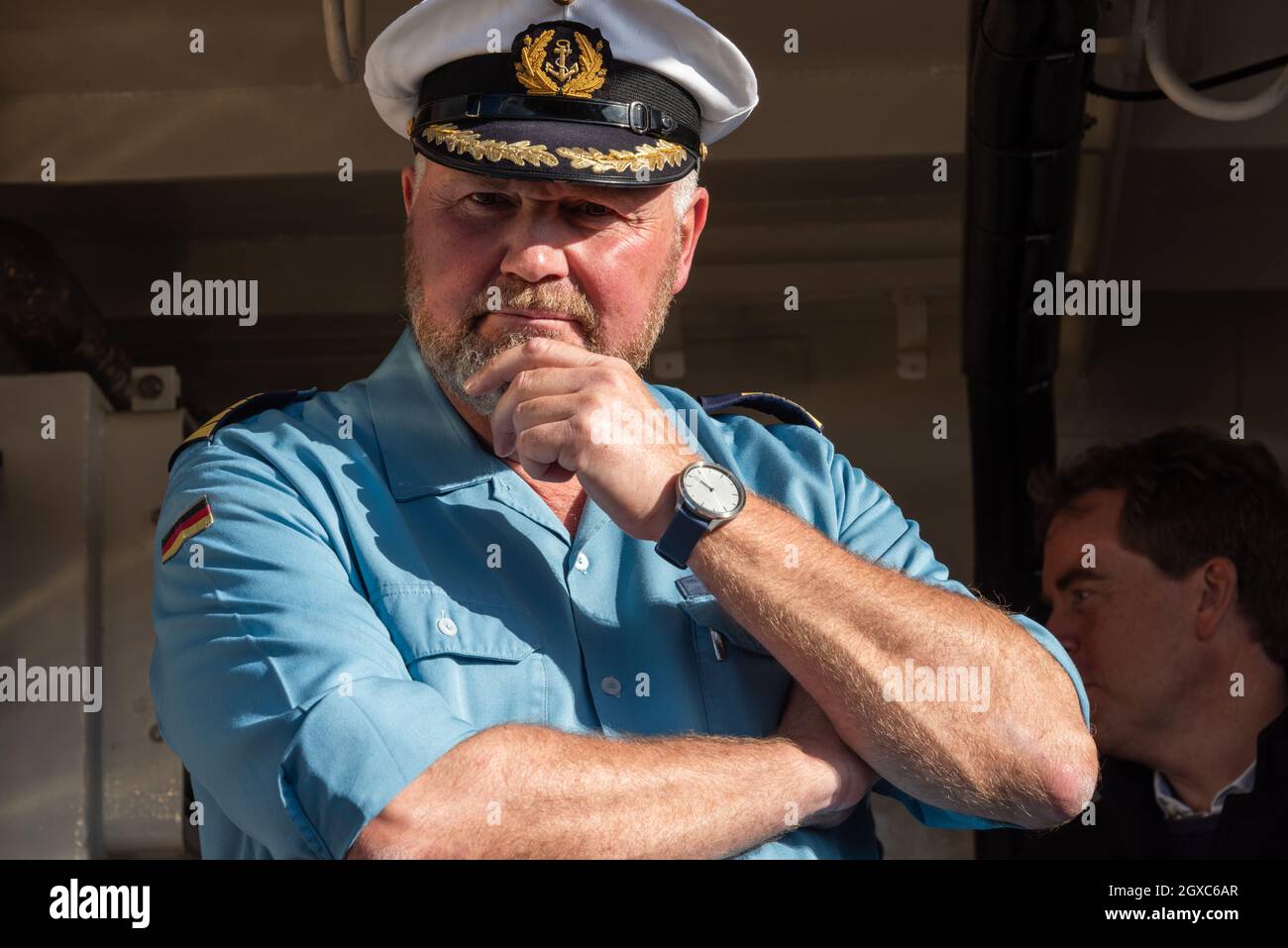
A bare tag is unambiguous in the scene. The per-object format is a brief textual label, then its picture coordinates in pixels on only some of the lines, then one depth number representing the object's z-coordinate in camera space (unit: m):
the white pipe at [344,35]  3.19
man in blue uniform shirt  1.50
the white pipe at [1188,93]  3.24
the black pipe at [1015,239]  3.15
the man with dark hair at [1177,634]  3.35
